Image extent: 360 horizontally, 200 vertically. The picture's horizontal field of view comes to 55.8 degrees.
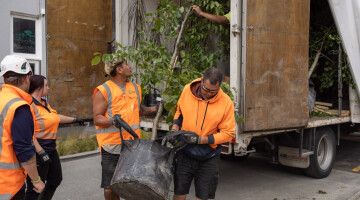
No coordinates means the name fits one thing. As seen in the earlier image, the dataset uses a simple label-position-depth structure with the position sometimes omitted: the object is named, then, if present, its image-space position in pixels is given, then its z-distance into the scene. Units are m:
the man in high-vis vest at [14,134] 2.28
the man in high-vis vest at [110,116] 3.29
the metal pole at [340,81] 5.72
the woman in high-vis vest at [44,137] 3.34
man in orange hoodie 3.09
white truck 3.89
